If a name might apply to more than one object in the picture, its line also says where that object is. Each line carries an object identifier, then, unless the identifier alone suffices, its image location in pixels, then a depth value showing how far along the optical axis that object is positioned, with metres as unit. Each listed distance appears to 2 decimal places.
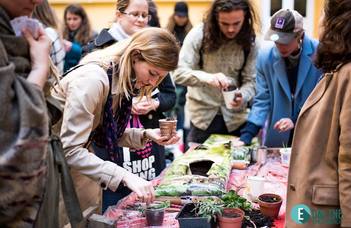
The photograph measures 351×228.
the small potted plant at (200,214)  1.69
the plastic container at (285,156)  2.72
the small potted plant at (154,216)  1.81
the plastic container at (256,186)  2.13
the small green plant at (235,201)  1.92
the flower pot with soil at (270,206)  1.90
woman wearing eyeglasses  2.85
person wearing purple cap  2.85
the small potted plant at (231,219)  1.73
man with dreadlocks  3.25
